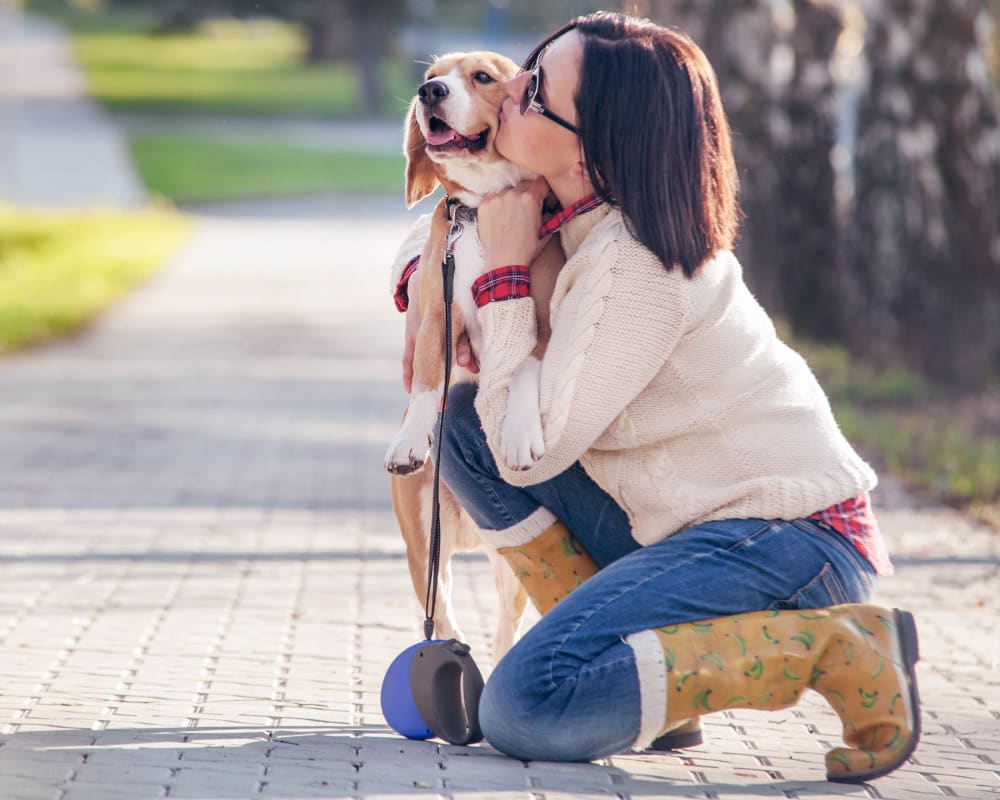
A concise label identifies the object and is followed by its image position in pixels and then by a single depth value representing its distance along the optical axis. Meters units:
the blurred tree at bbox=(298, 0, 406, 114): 48.16
